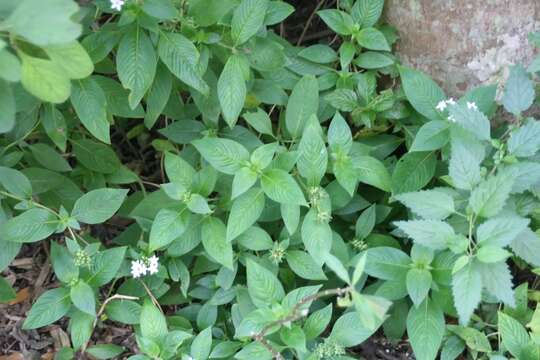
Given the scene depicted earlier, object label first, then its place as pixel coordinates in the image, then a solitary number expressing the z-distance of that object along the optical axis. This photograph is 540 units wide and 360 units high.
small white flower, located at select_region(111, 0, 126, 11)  2.33
